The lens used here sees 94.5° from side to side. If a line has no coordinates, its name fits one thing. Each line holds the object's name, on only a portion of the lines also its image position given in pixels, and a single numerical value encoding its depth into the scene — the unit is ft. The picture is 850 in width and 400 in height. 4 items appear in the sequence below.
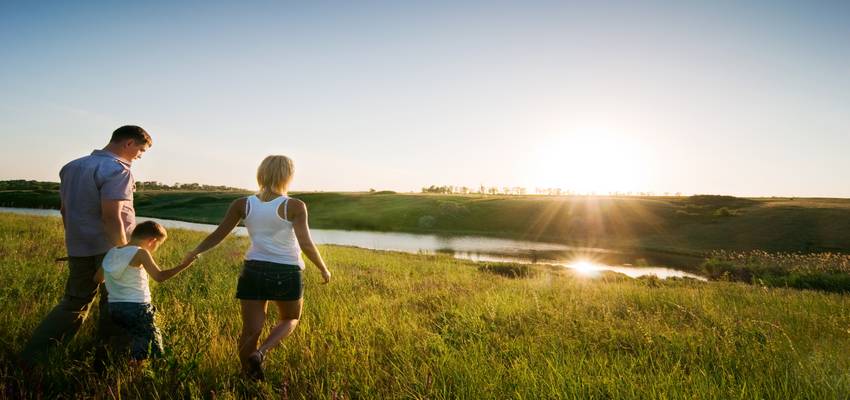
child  11.71
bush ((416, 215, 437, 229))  219.82
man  12.42
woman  11.82
